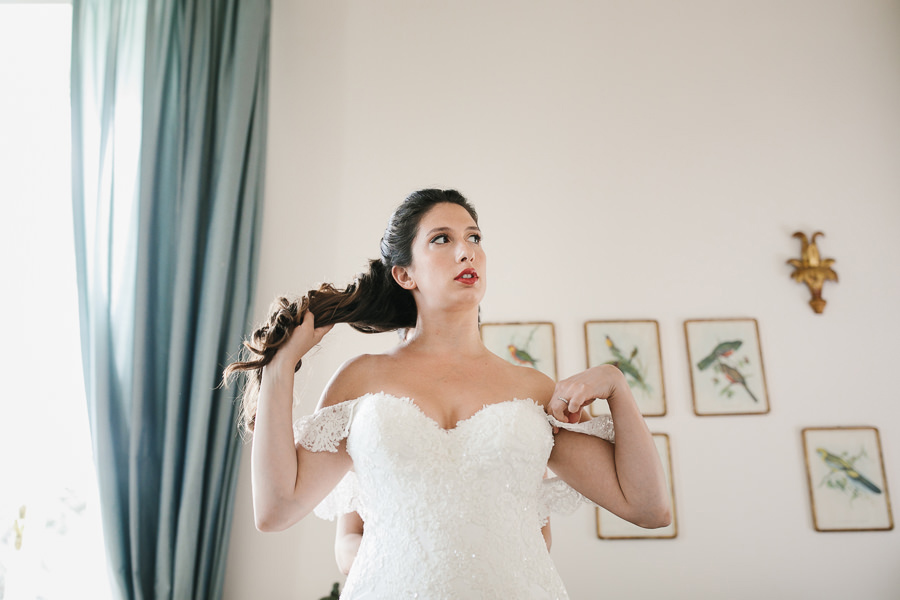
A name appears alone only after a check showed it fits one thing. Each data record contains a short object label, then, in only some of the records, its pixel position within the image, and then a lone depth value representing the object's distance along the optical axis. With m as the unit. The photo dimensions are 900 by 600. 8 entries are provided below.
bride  1.44
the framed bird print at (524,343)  3.21
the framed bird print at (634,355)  3.20
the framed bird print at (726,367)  3.20
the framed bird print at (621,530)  3.04
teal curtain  2.81
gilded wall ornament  3.30
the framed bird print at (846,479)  3.07
